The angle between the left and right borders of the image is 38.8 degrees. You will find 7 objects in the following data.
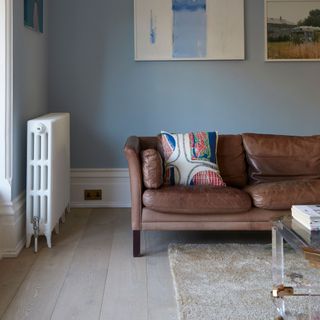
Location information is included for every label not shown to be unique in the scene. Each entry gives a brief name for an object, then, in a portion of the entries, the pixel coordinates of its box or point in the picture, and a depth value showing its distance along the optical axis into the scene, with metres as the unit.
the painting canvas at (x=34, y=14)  3.36
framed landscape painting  4.11
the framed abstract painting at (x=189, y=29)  4.09
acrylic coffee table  1.88
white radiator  3.03
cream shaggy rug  2.14
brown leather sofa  2.88
